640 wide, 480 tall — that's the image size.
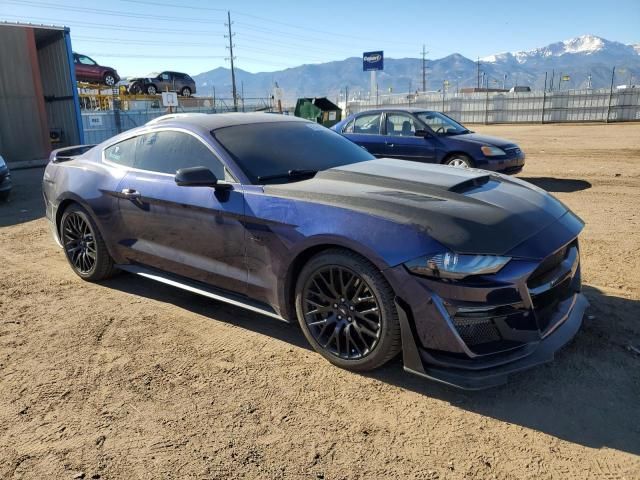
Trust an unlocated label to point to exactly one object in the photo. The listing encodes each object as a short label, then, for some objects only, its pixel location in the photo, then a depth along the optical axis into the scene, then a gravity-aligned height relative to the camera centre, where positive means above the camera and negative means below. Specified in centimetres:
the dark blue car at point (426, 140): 906 -59
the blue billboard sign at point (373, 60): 5431 +527
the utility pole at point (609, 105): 3051 -10
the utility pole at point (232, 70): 3470 +461
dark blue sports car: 271 -79
